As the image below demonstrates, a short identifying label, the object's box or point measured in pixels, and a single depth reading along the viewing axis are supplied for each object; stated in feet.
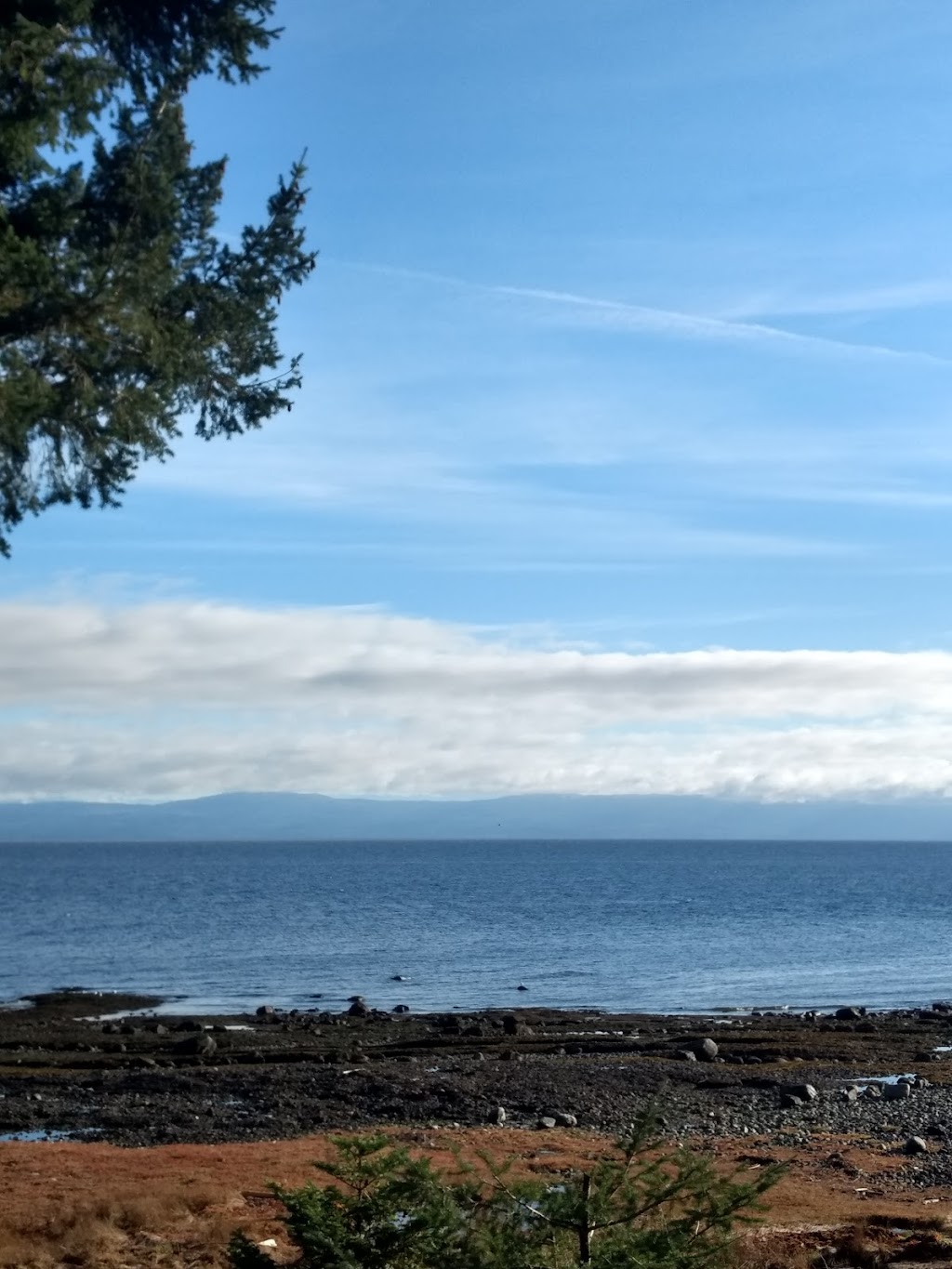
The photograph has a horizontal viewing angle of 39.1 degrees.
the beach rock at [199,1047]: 107.86
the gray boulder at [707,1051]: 104.68
